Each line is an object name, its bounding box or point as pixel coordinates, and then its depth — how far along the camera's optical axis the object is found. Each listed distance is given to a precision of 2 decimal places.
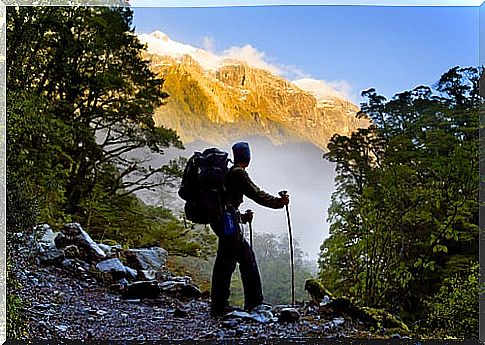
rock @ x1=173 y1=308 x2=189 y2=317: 3.68
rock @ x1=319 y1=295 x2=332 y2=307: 3.74
